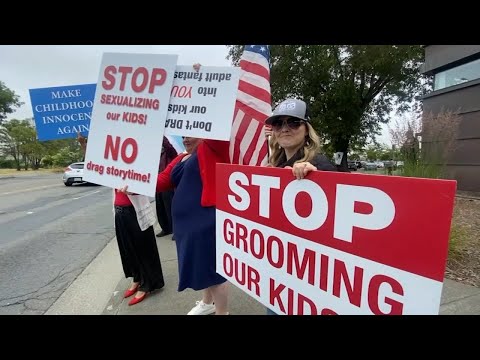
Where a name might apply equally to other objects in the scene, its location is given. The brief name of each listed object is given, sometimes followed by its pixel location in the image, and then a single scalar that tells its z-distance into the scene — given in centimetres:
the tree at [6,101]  4603
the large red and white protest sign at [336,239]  104
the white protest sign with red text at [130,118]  213
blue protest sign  283
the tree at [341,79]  2097
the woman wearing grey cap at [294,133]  178
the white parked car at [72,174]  1941
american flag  250
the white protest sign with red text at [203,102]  202
